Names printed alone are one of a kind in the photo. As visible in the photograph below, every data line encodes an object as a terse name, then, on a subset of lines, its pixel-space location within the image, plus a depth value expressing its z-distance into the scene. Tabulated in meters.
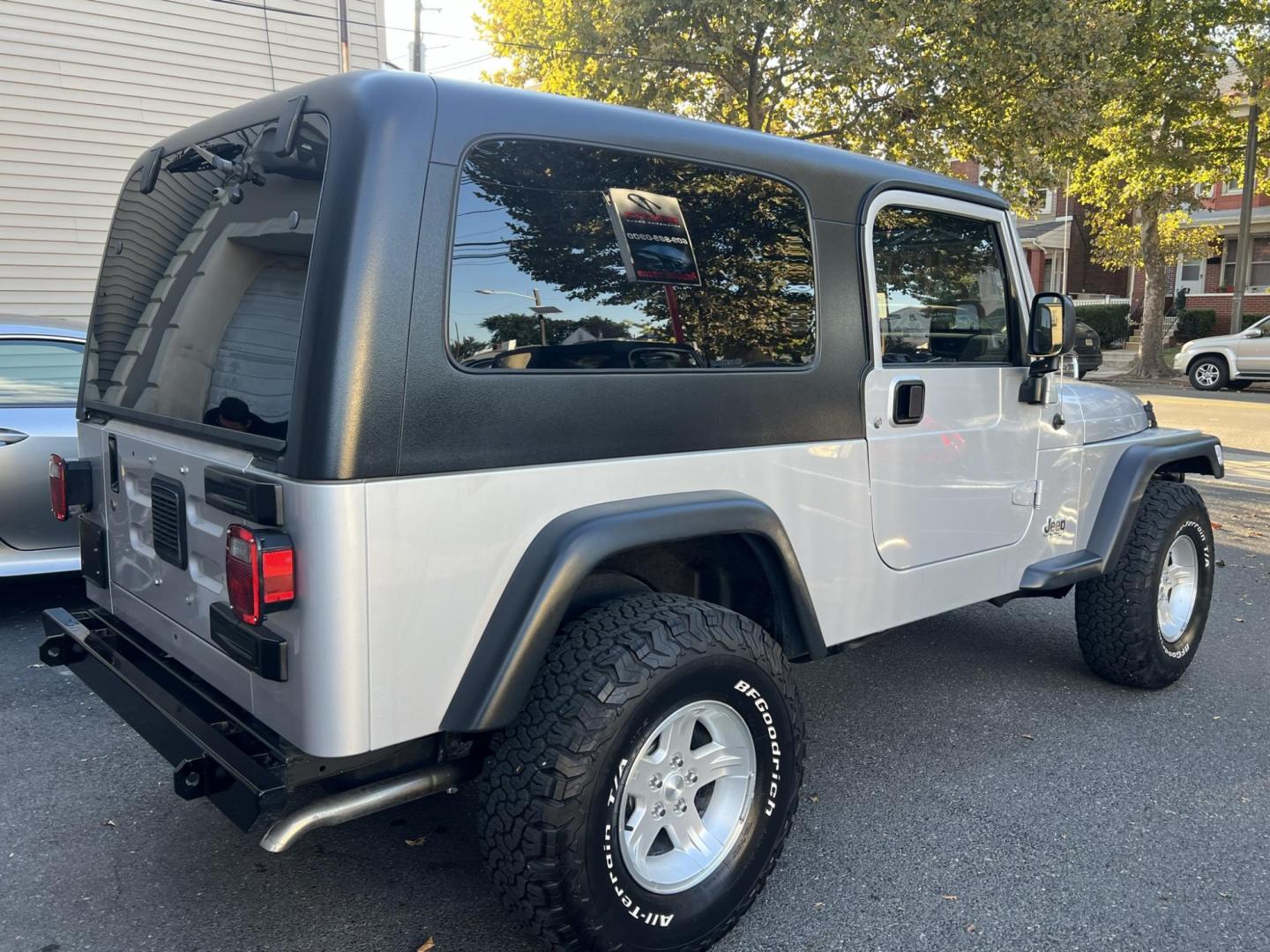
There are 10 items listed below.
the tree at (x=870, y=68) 12.08
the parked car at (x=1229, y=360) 18.67
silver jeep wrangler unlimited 2.11
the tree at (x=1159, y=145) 16.89
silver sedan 4.62
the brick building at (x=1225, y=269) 28.91
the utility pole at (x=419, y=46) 24.69
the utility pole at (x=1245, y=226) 19.75
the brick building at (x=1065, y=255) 32.84
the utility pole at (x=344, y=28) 9.98
